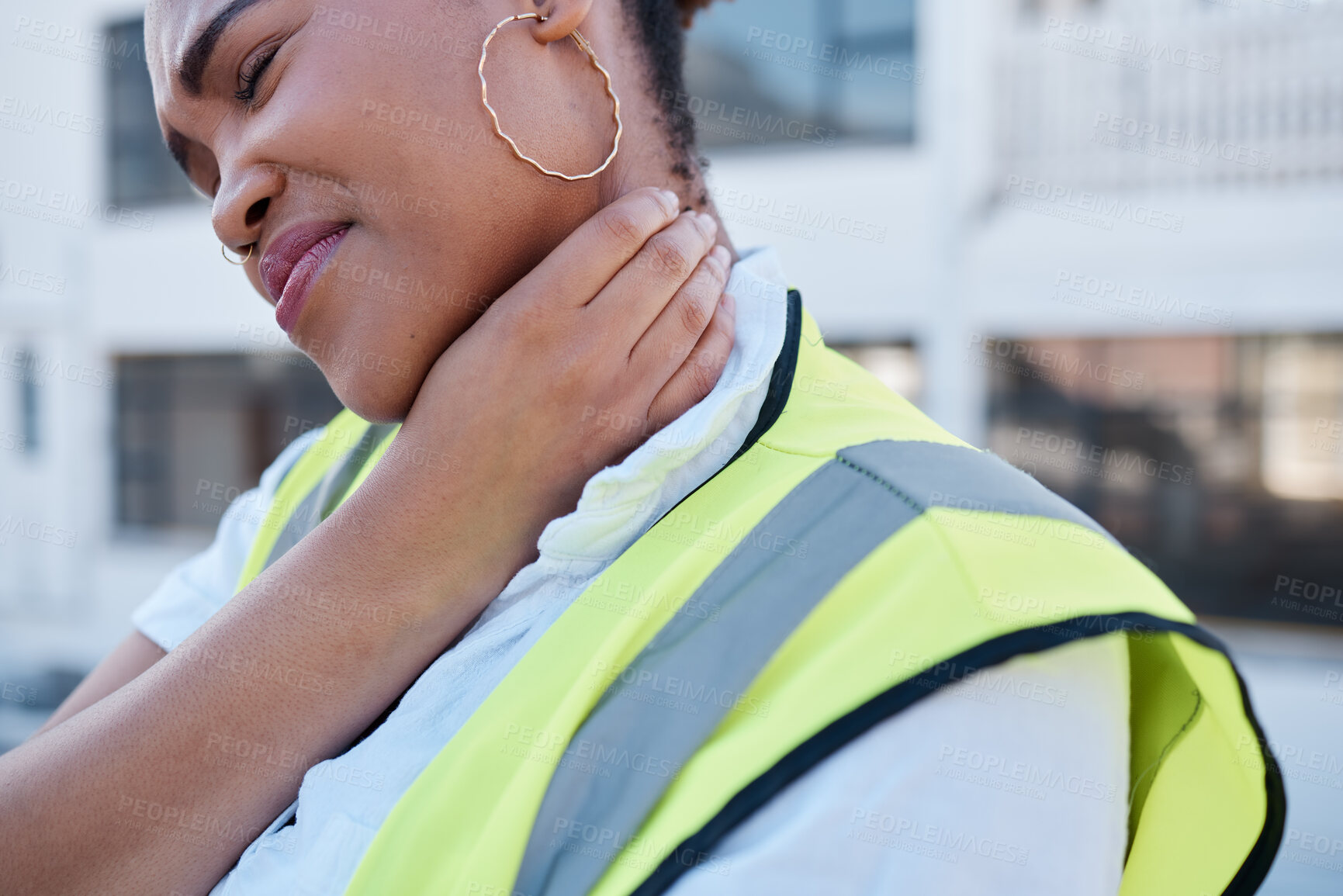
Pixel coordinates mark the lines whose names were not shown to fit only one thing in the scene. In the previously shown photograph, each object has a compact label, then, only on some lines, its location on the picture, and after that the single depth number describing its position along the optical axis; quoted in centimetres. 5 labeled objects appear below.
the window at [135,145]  919
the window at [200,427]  899
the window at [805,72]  700
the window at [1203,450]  625
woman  67
